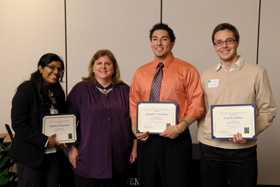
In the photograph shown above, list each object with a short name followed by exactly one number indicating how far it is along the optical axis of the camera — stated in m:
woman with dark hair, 1.66
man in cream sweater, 1.61
